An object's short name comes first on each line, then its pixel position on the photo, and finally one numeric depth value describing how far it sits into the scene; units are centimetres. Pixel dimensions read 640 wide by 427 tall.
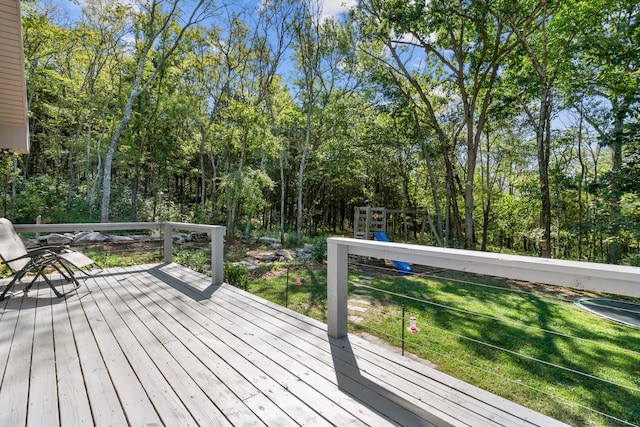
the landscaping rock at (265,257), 862
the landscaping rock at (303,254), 920
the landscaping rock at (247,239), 1129
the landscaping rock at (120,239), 921
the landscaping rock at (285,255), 892
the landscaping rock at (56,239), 798
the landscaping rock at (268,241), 1118
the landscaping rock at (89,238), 899
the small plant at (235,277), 466
